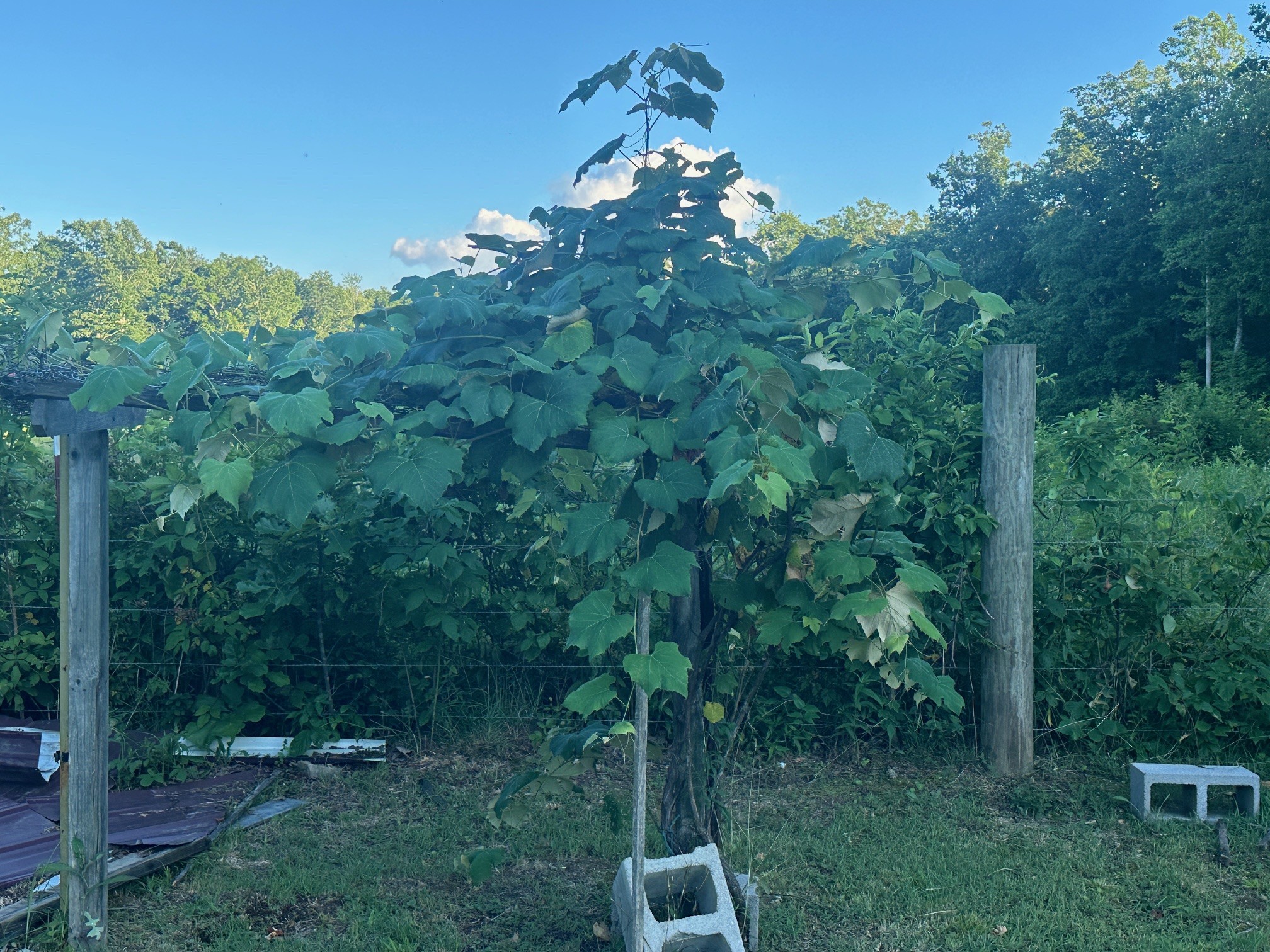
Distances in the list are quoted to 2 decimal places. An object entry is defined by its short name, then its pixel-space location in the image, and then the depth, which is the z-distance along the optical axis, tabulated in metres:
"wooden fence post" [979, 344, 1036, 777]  4.19
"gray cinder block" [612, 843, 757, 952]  2.46
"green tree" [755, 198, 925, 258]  48.50
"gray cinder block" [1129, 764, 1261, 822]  3.73
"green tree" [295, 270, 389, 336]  95.06
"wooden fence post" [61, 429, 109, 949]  2.78
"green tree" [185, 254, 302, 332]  79.50
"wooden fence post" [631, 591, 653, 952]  2.34
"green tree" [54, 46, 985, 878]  2.09
